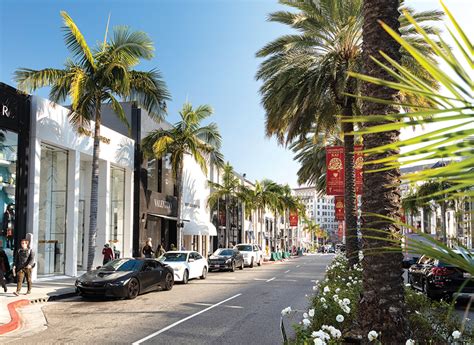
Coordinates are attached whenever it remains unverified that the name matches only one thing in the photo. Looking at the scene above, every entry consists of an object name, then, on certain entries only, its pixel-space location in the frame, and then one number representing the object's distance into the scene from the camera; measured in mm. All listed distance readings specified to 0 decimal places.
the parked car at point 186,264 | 20969
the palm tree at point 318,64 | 14141
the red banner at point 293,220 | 68625
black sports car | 14773
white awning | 34406
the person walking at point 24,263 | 14914
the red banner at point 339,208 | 30172
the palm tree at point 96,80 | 18391
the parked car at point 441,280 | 13391
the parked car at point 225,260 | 30000
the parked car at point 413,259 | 24653
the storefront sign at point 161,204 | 30444
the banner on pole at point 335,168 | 18625
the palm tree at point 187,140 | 28562
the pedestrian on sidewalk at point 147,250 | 24312
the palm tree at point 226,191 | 42338
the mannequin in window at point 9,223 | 17641
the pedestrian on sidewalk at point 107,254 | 20406
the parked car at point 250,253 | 35656
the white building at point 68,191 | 19141
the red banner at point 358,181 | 18734
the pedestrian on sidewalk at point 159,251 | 27295
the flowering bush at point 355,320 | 4879
